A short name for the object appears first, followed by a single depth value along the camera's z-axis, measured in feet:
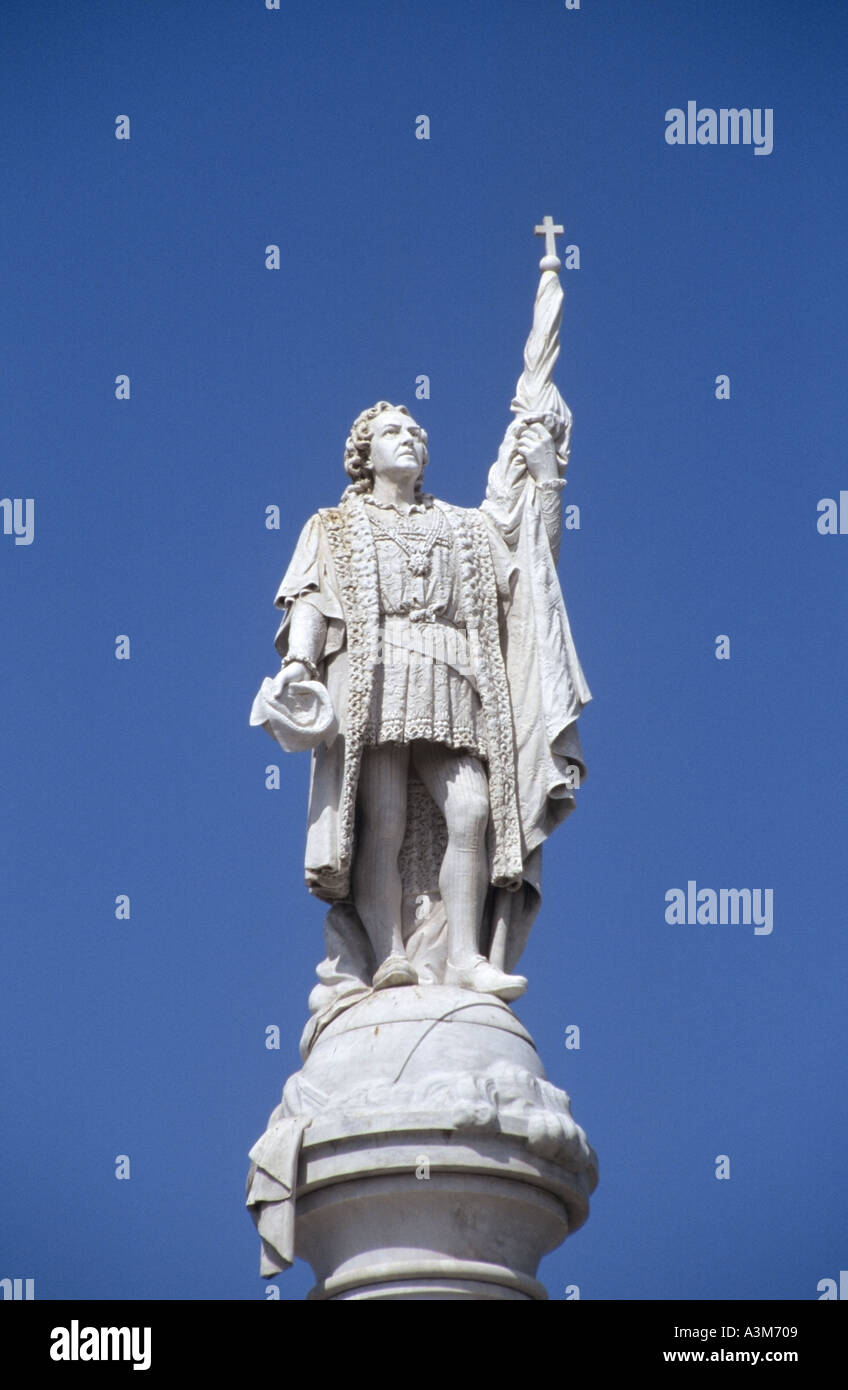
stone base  53.01
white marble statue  58.18
